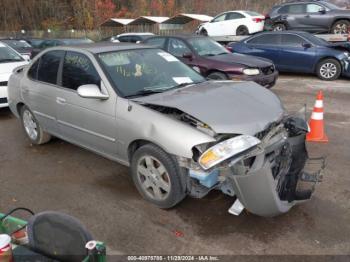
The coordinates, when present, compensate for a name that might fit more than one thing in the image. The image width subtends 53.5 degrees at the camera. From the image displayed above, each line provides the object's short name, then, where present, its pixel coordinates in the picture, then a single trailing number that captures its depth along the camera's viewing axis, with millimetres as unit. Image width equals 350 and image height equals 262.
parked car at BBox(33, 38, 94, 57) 14466
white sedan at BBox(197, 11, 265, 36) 15086
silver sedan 2957
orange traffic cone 5508
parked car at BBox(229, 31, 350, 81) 10680
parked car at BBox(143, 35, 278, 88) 8172
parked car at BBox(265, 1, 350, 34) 12805
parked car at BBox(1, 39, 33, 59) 14348
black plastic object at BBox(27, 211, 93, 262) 1990
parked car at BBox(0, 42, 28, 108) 7254
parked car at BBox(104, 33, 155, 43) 13836
